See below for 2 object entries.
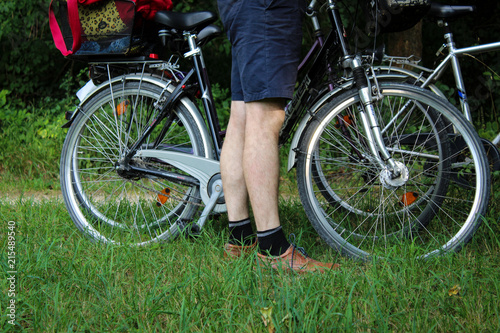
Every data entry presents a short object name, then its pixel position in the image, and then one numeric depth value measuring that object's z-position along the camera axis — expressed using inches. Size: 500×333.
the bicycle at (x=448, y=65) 101.0
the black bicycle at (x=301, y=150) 90.9
